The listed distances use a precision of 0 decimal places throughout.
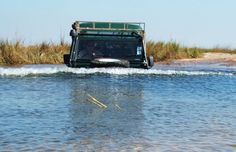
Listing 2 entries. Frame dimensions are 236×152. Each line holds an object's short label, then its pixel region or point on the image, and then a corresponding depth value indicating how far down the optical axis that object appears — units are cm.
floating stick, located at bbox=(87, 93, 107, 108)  1022
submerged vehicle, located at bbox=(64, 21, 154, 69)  1816
